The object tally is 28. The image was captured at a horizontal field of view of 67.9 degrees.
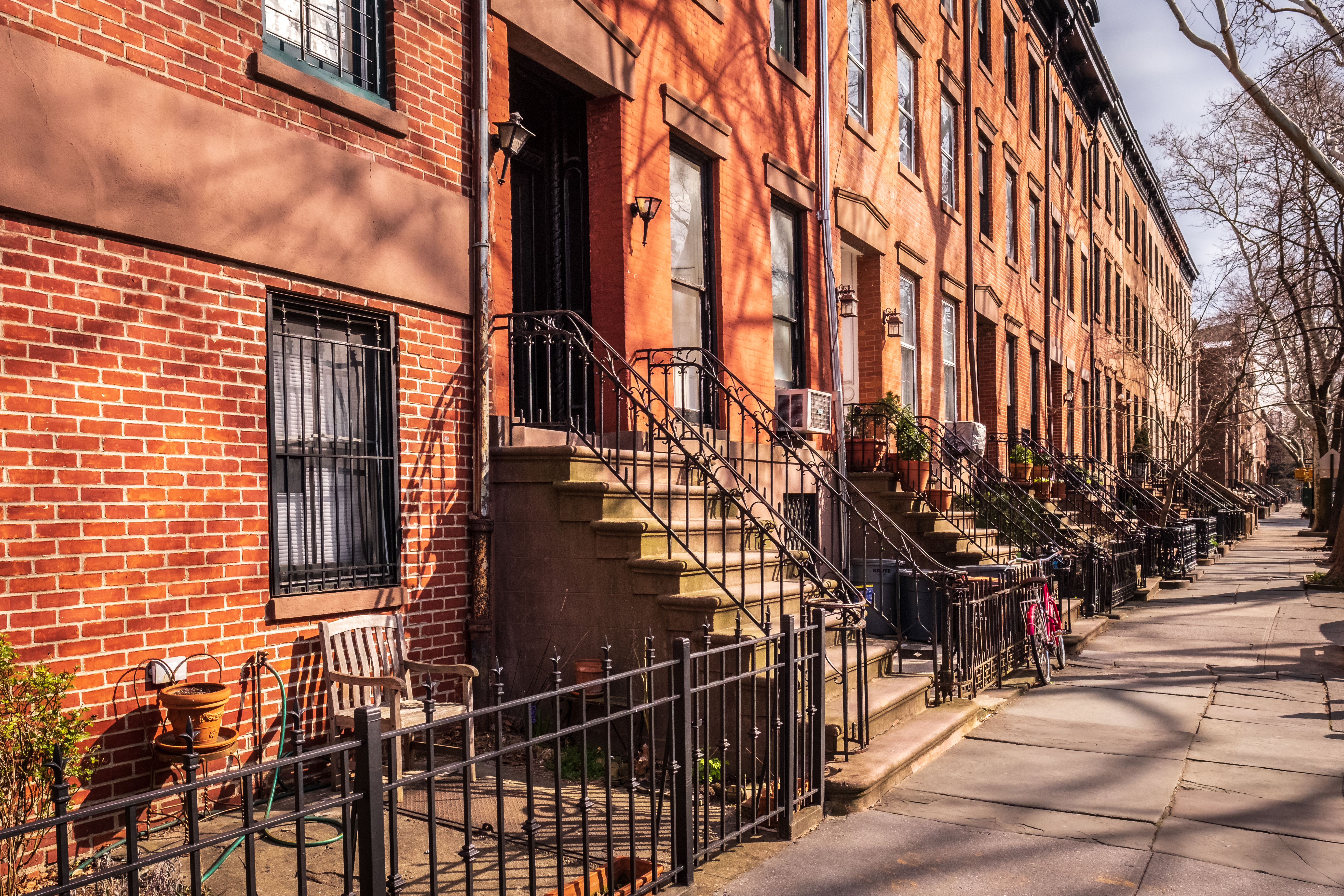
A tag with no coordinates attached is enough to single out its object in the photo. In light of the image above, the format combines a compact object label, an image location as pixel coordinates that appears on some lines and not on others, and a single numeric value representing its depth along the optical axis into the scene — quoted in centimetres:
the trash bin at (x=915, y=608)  935
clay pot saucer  451
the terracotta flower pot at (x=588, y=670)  616
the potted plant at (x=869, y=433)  1180
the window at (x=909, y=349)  1405
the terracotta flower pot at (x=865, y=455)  1179
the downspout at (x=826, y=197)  1117
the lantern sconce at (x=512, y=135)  665
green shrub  370
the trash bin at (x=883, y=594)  942
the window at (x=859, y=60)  1246
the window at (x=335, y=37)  570
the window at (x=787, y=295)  1092
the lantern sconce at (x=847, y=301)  1177
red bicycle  862
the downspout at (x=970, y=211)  1603
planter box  401
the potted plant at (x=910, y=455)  1174
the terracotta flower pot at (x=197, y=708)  449
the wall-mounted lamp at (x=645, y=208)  825
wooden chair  514
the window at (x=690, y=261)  916
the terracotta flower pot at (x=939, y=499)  1170
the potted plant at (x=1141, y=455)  2823
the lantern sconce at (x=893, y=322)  1283
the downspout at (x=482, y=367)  655
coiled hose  410
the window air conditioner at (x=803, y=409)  1039
